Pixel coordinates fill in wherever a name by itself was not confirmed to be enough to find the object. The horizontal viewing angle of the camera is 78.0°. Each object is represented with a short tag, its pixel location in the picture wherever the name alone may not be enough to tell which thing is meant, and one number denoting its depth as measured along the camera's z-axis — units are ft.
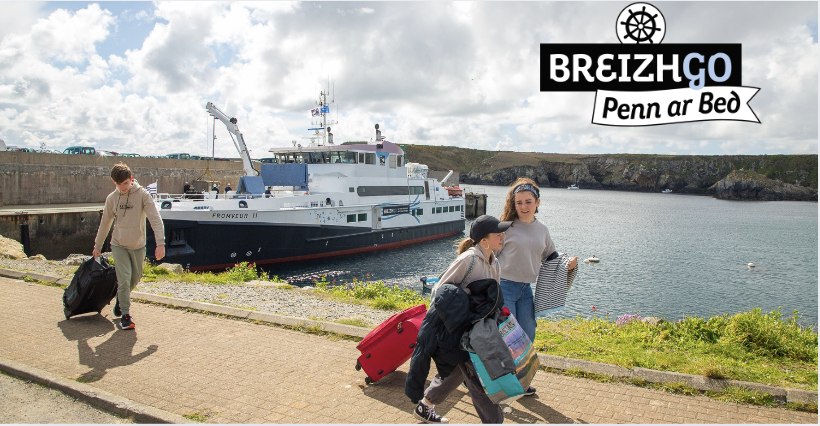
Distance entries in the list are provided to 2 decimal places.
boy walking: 19.84
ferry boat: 66.44
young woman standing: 14.23
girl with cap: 11.65
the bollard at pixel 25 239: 73.05
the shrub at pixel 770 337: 18.83
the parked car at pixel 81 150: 141.01
